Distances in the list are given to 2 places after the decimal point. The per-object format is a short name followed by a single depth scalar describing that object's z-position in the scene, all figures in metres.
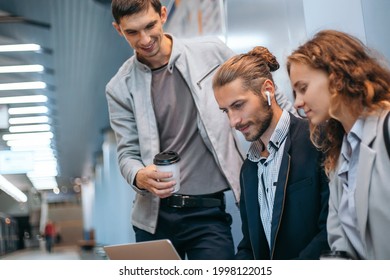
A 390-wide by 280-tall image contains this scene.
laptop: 1.50
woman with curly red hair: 1.30
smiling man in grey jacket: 1.72
